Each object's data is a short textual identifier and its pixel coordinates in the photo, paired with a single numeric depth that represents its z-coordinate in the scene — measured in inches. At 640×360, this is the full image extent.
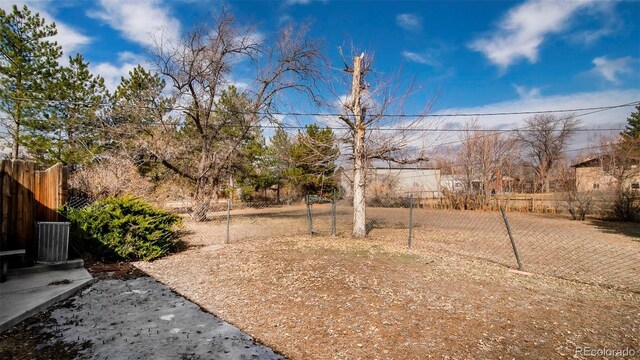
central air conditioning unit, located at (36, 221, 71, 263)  206.5
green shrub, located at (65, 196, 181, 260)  242.1
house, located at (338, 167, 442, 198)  970.7
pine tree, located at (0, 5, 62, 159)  627.8
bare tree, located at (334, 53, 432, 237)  374.6
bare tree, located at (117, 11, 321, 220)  517.3
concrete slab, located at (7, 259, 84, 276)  193.2
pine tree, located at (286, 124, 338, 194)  389.7
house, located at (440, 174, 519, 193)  891.4
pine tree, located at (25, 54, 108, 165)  657.0
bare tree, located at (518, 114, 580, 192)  1336.1
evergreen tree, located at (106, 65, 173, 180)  504.7
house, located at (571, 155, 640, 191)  620.3
